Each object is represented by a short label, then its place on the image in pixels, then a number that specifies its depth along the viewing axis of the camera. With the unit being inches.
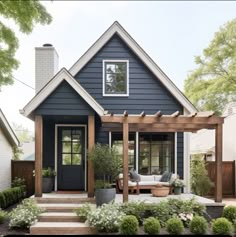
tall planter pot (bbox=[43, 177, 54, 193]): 443.5
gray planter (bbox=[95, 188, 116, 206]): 370.8
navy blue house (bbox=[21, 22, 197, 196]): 475.2
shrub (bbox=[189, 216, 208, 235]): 313.6
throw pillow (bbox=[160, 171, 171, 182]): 450.9
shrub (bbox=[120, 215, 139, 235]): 306.5
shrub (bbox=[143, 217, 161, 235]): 309.0
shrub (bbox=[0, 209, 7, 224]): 344.2
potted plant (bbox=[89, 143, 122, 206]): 372.2
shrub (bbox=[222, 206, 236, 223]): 345.7
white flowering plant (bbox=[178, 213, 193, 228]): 341.0
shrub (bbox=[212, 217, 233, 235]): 311.7
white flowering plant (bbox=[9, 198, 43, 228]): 325.7
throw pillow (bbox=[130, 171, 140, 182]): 445.4
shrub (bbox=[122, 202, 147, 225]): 339.5
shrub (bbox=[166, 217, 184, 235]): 309.9
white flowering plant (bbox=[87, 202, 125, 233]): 313.4
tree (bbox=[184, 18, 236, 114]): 770.2
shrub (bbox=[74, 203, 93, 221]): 340.5
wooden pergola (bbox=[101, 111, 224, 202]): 376.5
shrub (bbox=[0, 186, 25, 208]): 440.5
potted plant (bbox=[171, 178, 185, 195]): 439.4
